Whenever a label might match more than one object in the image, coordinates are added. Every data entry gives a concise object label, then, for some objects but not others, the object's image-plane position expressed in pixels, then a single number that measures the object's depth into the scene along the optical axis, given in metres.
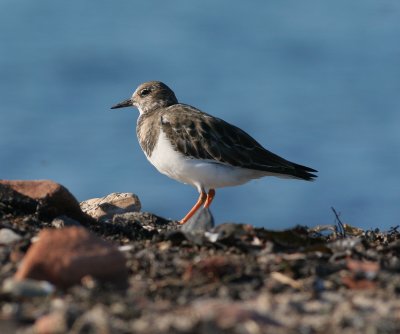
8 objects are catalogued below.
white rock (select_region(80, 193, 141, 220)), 15.72
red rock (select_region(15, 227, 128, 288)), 8.24
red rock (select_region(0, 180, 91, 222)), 12.98
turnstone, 17.61
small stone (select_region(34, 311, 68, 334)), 6.83
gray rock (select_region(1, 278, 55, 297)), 7.95
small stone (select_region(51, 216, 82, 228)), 12.60
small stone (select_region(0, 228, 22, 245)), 10.42
